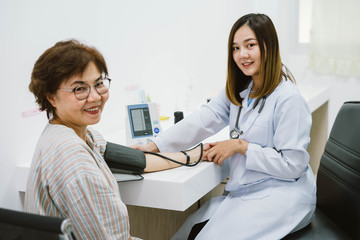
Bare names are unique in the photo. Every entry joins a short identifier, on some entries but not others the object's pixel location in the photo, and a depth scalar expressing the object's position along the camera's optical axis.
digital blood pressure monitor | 1.85
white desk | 1.40
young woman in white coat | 1.54
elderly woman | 1.03
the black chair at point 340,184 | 1.52
